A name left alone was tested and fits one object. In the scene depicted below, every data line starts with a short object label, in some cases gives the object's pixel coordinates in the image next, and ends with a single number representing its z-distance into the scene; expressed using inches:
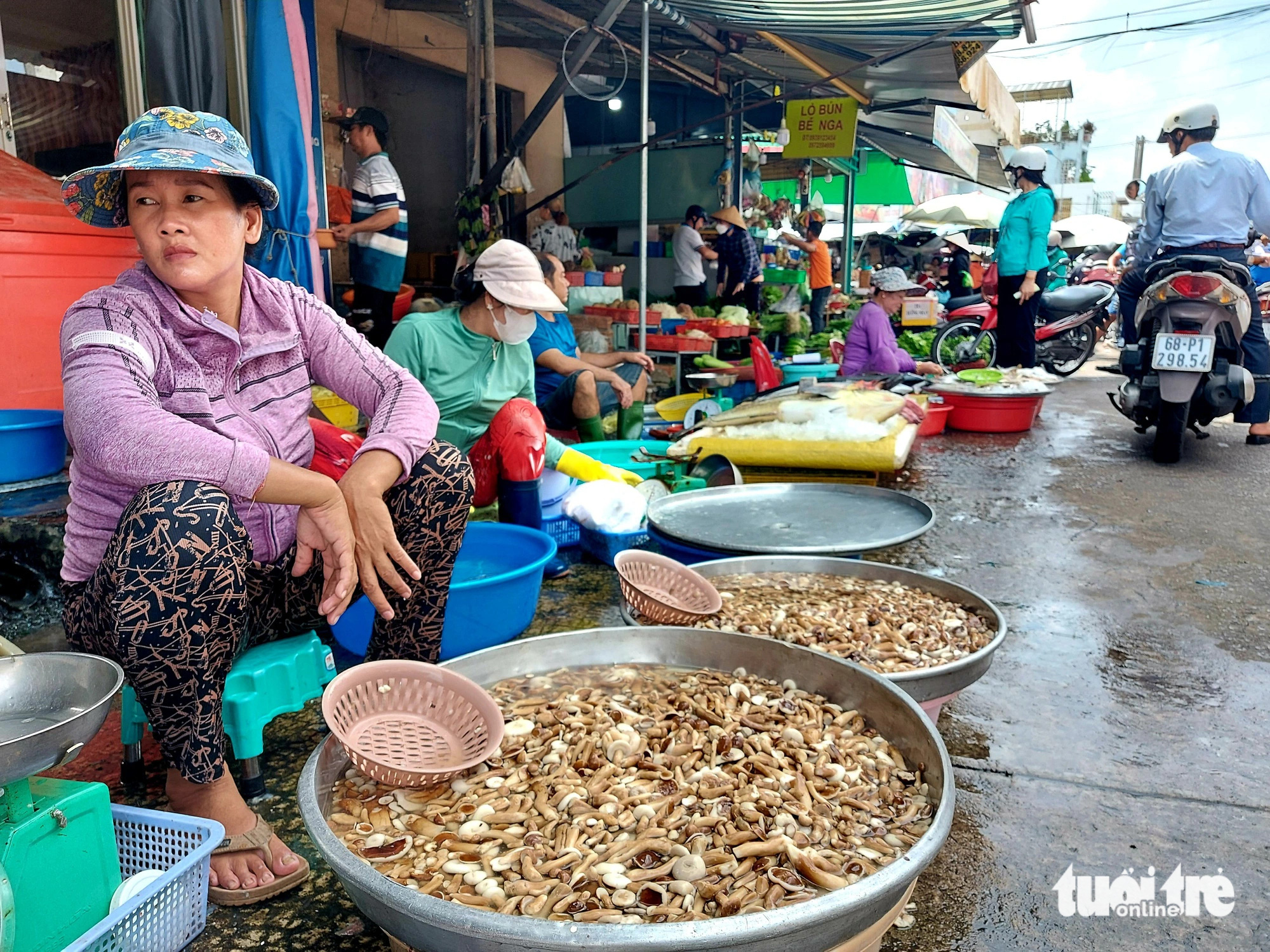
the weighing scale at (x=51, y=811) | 41.9
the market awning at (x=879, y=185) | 756.0
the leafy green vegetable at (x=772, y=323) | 363.6
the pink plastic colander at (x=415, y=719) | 55.8
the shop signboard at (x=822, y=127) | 280.4
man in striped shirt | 201.2
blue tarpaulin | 137.1
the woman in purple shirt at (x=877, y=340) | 222.5
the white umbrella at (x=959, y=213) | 681.6
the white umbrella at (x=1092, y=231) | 769.6
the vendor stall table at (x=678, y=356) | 268.7
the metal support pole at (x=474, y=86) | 221.5
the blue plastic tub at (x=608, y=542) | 120.3
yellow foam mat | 155.6
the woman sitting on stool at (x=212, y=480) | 54.5
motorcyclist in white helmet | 191.6
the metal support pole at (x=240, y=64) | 138.3
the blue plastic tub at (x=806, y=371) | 256.5
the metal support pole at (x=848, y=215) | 573.0
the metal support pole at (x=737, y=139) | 369.4
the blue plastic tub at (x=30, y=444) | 104.1
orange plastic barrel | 112.2
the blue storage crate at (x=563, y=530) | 125.8
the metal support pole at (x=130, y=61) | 137.2
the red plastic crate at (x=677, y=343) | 264.7
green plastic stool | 62.0
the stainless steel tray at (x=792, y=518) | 109.0
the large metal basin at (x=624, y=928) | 35.6
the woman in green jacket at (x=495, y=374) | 114.3
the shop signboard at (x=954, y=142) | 334.3
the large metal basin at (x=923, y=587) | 68.6
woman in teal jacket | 264.4
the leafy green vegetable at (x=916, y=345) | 397.4
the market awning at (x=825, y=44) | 214.7
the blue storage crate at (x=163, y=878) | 44.3
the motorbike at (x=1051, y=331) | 370.6
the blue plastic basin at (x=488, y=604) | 80.0
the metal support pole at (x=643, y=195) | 216.2
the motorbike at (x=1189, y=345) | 187.2
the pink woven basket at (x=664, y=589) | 82.3
